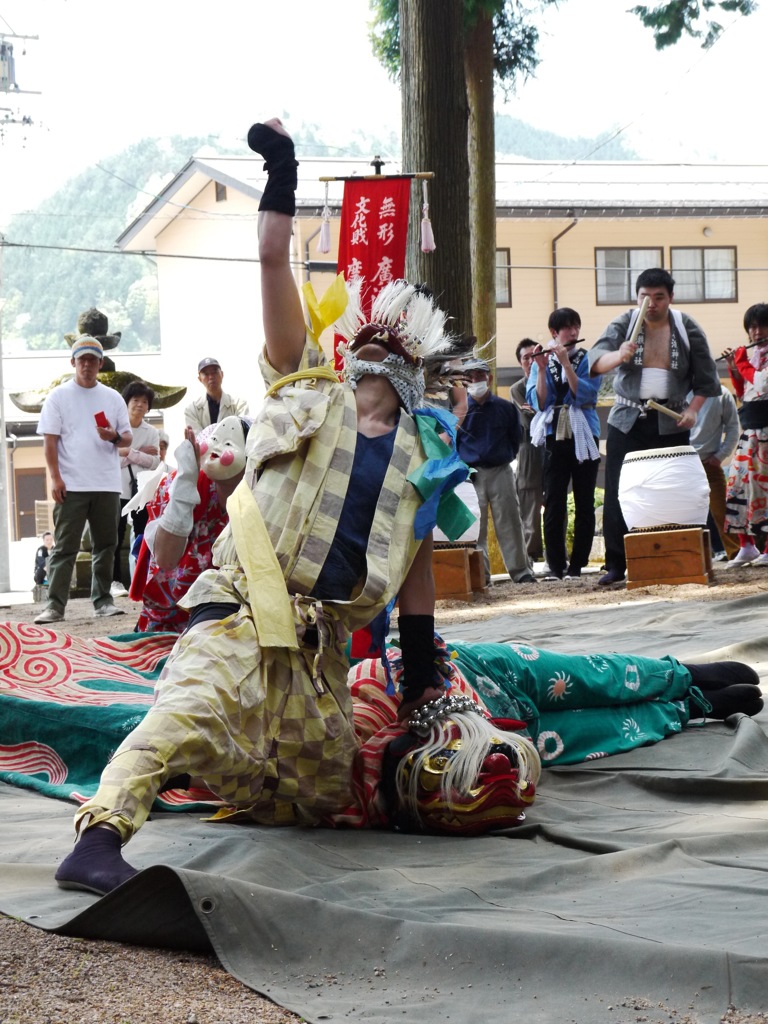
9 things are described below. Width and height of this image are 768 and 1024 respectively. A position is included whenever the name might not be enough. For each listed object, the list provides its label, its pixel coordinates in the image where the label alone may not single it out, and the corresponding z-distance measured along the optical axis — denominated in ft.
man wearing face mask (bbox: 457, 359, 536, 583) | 29.19
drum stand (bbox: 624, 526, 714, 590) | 24.58
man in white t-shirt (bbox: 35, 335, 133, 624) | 25.82
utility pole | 43.06
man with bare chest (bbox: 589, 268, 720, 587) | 25.16
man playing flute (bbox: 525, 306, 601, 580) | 28.53
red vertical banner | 25.98
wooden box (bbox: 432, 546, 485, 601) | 26.12
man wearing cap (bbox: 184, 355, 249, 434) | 25.59
